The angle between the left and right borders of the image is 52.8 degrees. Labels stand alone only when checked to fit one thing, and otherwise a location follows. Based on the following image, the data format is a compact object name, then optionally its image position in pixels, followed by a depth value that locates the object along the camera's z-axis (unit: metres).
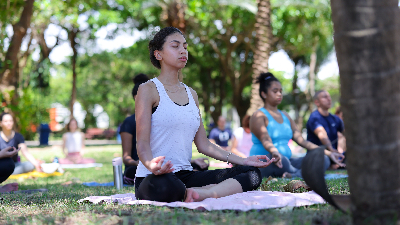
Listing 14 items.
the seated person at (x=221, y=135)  11.28
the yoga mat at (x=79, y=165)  10.20
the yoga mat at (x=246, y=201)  3.06
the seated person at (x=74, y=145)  11.39
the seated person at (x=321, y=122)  7.57
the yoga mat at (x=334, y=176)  5.71
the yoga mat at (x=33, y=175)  7.47
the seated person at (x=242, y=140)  9.30
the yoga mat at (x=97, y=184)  5.97
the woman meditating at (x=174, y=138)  3.39
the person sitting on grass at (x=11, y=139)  7.10
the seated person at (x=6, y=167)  4.97
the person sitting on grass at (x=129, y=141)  5.69
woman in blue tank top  6.12
